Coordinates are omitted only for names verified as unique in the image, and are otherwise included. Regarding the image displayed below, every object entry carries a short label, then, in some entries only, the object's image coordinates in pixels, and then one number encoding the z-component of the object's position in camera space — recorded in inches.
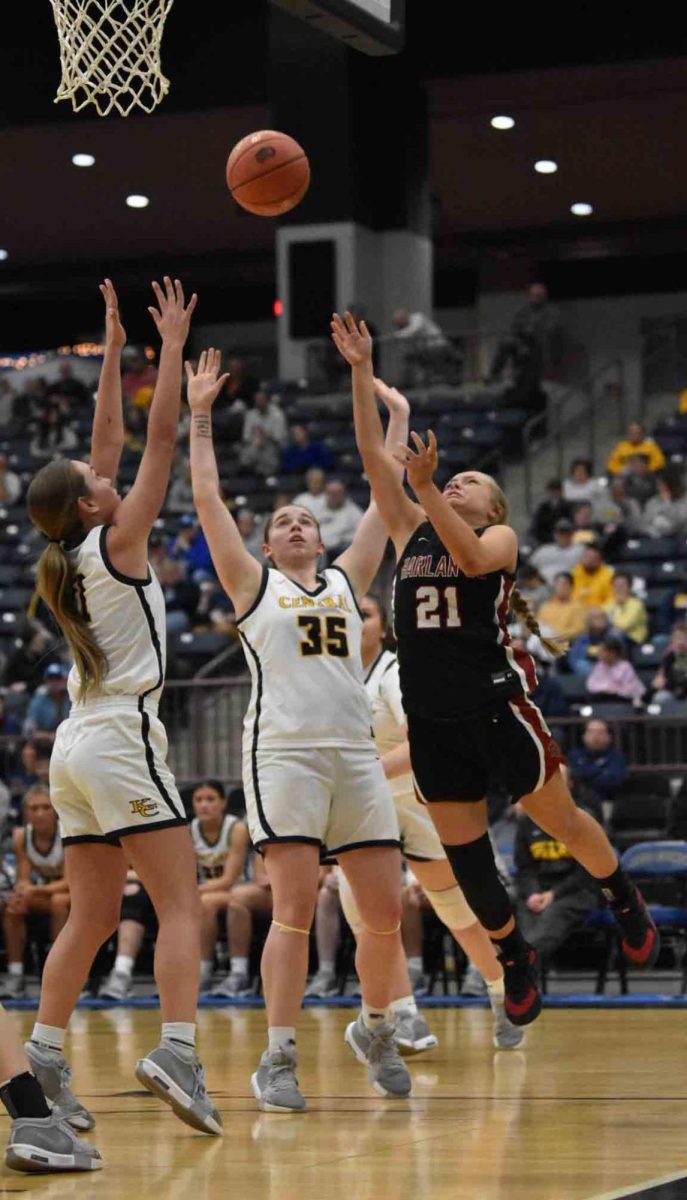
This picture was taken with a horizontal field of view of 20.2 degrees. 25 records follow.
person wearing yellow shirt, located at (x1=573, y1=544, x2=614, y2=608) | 681.6
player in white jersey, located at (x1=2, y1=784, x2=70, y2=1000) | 501.7
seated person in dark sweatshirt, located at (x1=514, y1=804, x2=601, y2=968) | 446.9
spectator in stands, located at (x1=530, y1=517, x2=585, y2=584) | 717.9
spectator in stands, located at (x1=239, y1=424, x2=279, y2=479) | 858.8
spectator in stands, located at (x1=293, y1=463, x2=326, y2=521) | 767.1
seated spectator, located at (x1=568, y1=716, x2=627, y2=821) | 519.5
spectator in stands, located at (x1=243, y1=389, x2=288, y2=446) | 872.3
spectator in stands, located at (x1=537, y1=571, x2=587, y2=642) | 661.3
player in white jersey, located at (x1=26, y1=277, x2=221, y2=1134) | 237.9
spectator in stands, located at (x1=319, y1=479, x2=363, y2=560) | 741.9
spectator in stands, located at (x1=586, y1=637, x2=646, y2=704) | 605.0
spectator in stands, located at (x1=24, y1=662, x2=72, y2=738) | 642.8
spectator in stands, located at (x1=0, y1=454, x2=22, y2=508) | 912.9
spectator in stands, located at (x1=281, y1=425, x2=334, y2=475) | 844.6
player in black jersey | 271.3
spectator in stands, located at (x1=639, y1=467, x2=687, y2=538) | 738.8
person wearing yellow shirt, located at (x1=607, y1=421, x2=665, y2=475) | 804.6
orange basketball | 314.7
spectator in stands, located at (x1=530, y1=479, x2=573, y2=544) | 760.3
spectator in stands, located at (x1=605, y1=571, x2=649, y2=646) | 663.1
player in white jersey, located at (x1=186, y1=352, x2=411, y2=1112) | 270.2
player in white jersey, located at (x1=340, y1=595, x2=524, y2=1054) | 334.3
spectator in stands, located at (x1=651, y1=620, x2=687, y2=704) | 592.7
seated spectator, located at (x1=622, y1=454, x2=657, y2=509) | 769.6
